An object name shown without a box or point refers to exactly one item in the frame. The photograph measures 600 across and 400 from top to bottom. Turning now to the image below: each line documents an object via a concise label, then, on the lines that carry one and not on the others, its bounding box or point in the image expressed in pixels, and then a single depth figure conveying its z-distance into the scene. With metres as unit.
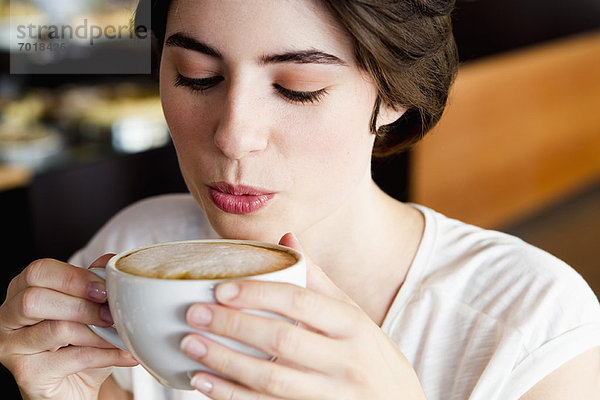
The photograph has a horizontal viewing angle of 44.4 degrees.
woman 0.70
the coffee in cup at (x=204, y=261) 0.66
